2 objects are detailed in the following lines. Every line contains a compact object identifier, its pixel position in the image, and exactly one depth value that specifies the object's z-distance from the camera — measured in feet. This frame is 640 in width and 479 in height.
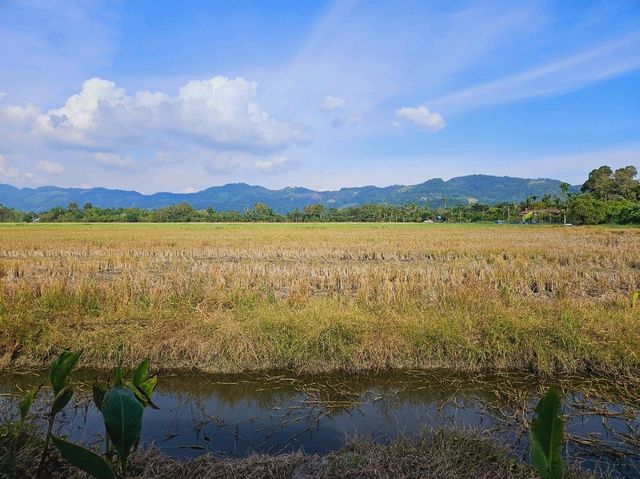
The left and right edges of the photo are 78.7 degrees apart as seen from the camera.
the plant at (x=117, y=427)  6.40
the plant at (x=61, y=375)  7.67
